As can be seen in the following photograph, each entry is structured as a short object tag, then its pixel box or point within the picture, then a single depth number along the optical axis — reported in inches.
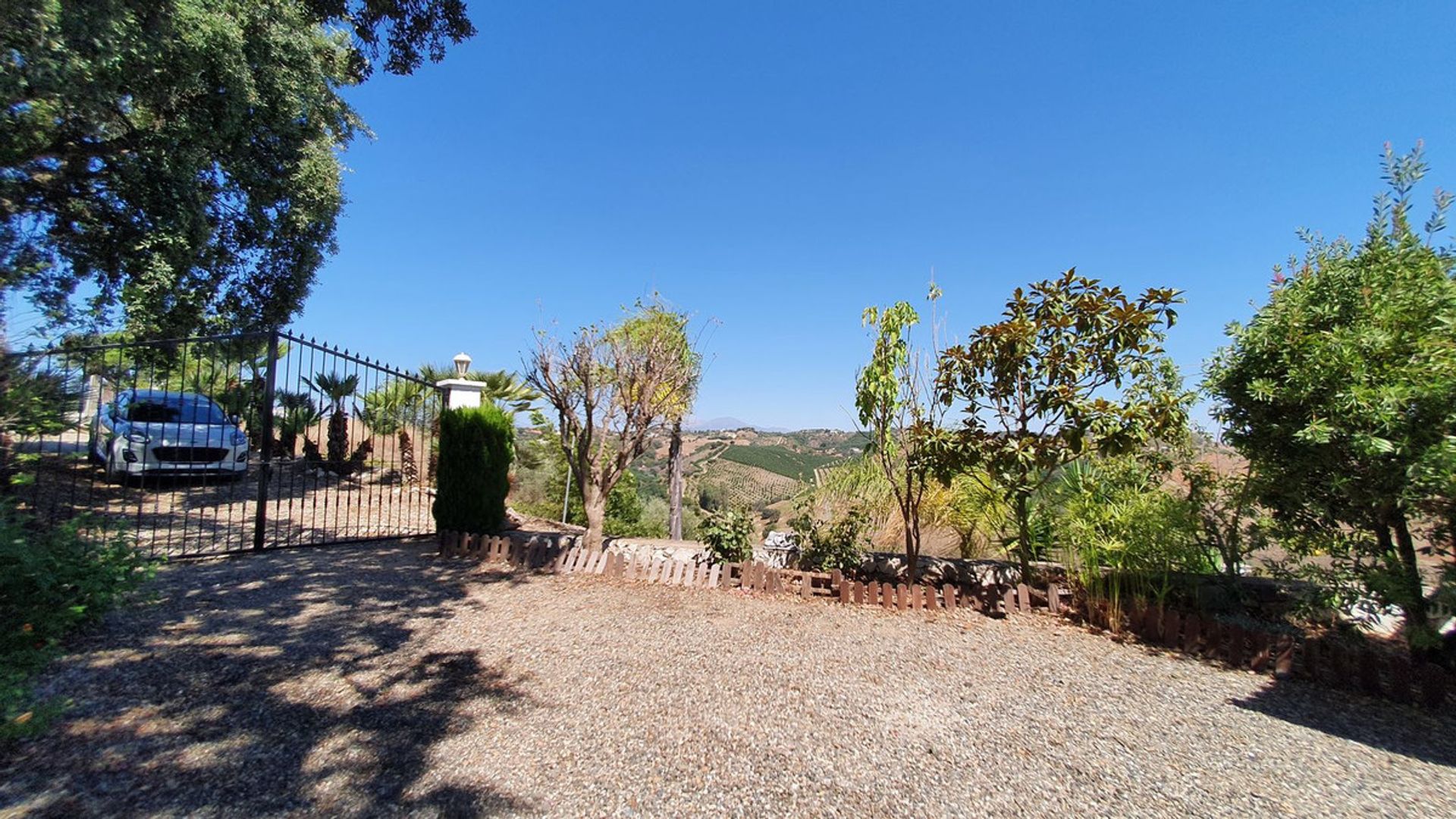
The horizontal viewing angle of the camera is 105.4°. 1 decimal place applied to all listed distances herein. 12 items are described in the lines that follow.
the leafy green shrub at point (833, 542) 227.6
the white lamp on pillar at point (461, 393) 283.3
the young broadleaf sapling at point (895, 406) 215.2
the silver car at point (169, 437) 306.0
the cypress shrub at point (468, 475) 263.0
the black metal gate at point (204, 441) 121.2
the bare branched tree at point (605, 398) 245.4
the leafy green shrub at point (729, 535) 233.0
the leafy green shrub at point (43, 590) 93.1
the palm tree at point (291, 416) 422.3
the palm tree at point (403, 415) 417.7
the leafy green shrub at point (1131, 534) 179.5
